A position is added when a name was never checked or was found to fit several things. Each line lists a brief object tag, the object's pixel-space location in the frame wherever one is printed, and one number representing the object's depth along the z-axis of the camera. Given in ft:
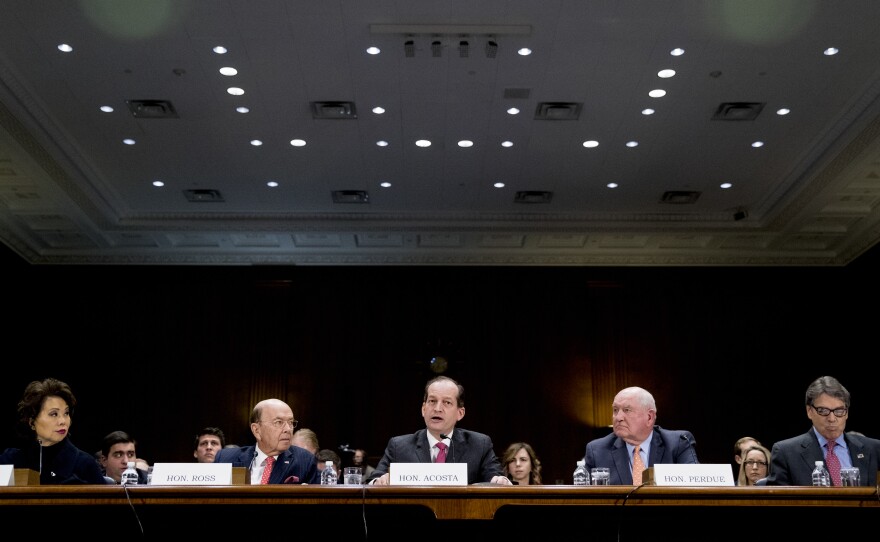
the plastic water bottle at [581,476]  13.60
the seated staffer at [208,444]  23.25
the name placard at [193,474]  11.50
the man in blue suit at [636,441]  15.43
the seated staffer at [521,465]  21.70
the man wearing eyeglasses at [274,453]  15.48
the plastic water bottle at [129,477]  12.60
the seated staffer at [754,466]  21.09
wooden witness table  10.18
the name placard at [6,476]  10.87
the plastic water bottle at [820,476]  13.15
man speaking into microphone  15.34
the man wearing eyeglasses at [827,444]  14.92
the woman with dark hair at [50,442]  14.19
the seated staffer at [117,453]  20.63
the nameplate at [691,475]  11.69
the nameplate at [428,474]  11.15
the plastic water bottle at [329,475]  13.33
